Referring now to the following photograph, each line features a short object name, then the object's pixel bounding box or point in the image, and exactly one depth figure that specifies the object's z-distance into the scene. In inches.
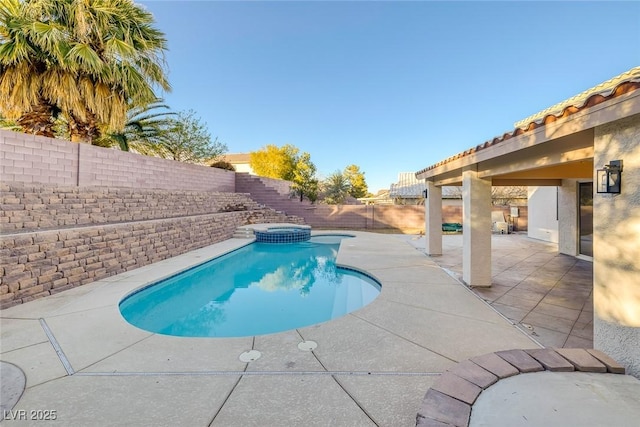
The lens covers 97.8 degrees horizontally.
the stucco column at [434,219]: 366.9
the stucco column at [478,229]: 235.3
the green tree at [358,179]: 1567.4
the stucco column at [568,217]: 363.6
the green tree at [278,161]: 1149.7
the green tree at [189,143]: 801.6
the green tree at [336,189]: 919.0
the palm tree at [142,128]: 586.2
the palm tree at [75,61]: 335.6
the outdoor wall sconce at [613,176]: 107.6
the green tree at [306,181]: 831.7
